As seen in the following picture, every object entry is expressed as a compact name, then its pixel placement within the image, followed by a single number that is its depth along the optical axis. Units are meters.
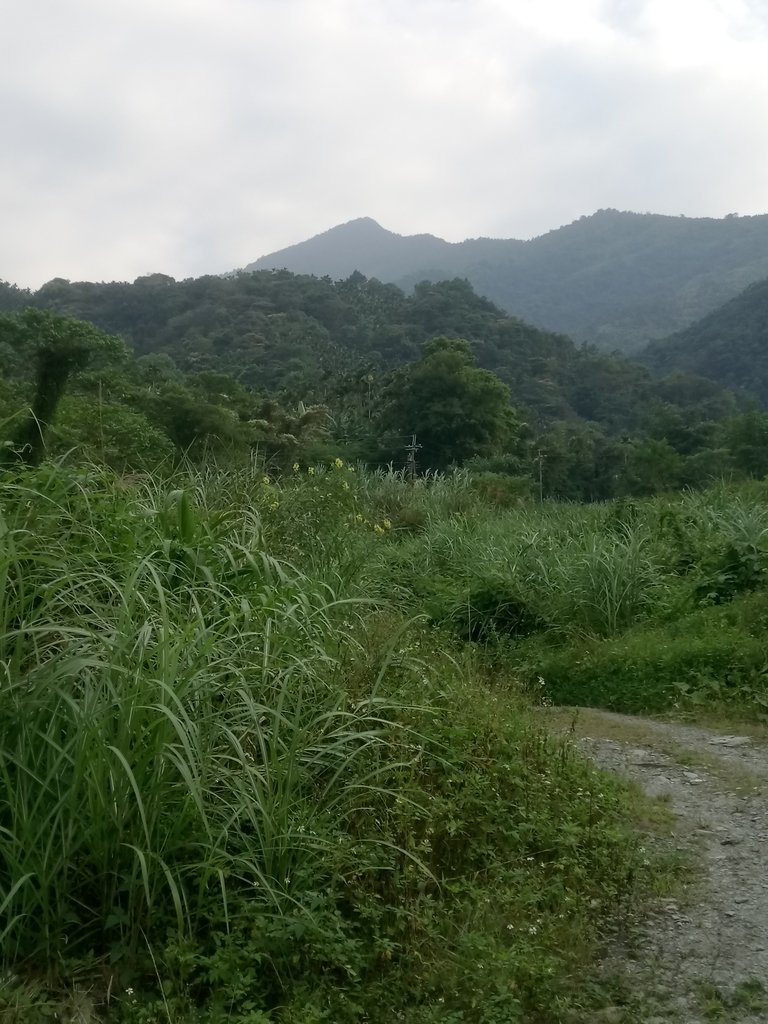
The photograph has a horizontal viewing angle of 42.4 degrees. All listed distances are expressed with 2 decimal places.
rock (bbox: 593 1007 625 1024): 2.49
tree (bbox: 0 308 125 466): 13.34
